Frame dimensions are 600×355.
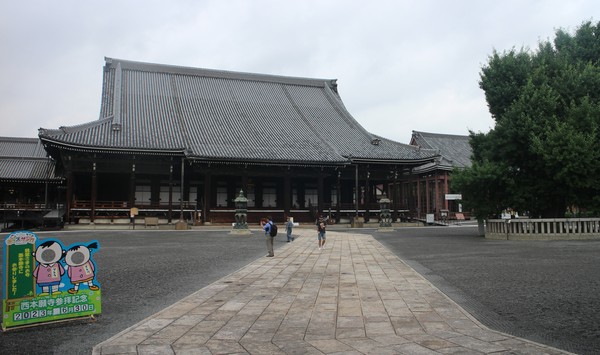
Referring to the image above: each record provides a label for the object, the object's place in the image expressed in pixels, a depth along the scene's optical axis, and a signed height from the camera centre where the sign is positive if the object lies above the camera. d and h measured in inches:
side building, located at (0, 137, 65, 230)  1147.3 +45.8
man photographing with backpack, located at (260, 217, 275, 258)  516.1 -38.8
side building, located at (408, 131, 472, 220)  1716.3 +121.4
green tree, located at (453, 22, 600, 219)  717.9 +123.0
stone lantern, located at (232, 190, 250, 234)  922.6 -26.7
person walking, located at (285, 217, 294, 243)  755.7 -40.4
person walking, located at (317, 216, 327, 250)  642.8 -36.5
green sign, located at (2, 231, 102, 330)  209.2 -38.3
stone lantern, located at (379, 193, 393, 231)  1056.7 -28.2
